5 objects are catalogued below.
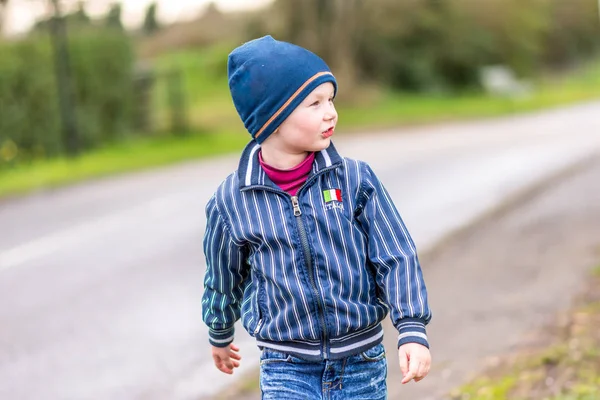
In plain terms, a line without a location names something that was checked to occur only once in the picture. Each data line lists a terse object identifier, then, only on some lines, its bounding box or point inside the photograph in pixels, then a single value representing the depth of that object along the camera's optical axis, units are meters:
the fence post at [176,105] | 23.55
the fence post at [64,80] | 19.09
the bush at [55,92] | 18.08
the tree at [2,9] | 19.61
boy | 2.62
